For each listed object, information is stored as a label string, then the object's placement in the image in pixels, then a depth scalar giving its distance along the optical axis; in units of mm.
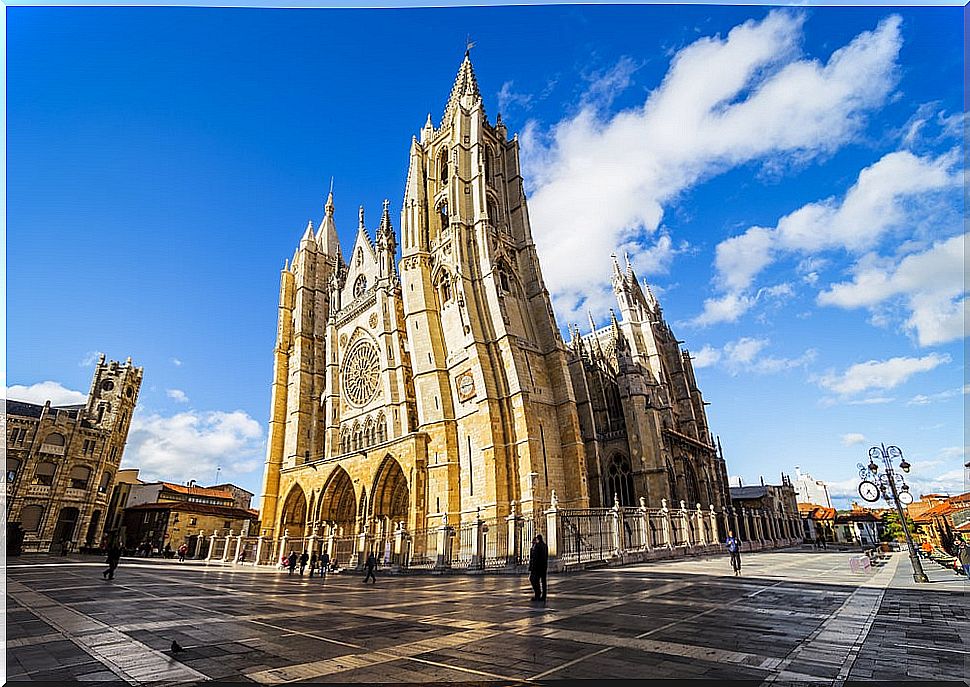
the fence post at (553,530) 14641
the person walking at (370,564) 14512
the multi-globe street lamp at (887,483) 12922
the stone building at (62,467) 34812
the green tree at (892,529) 47269
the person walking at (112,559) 13148
